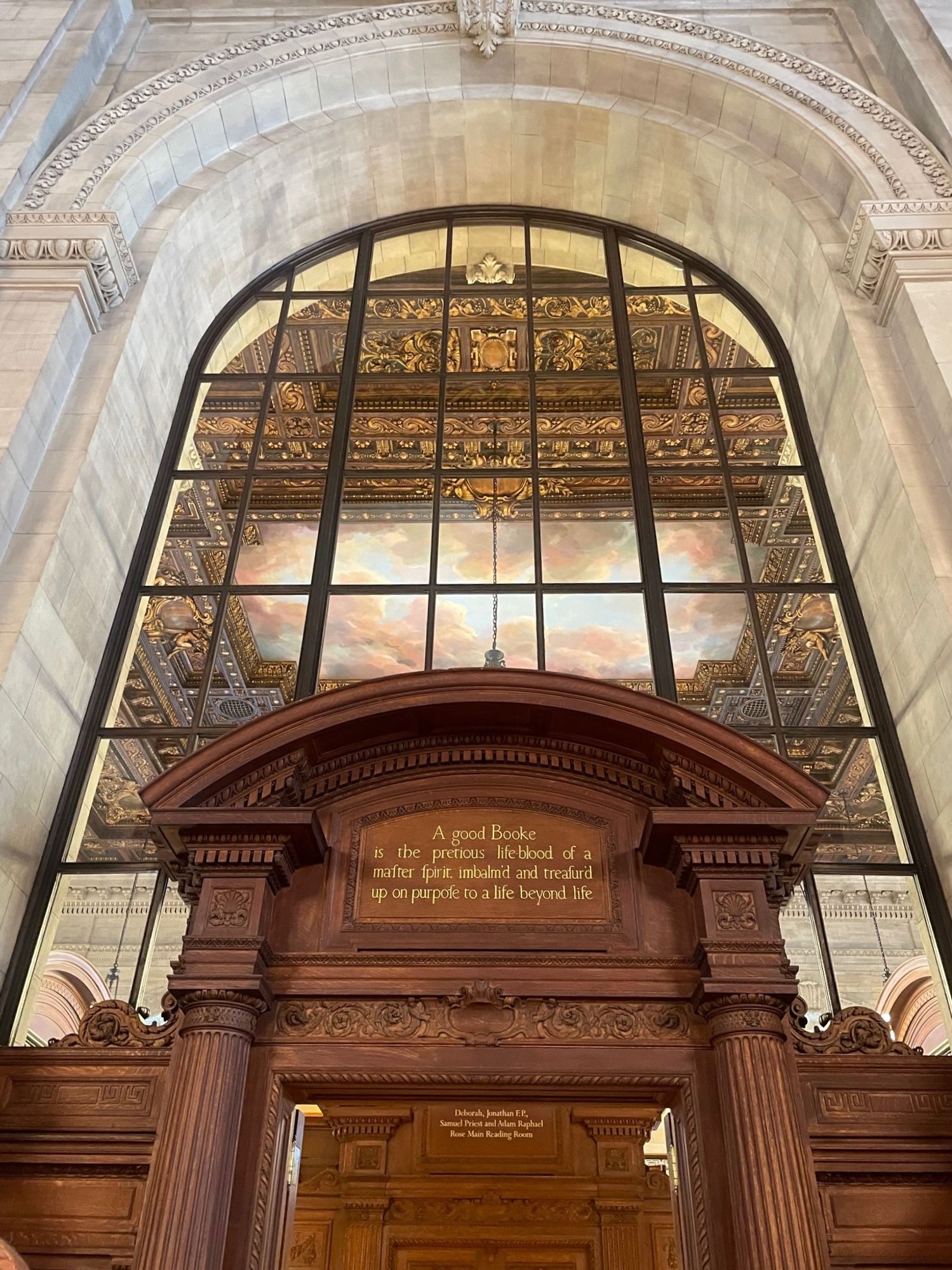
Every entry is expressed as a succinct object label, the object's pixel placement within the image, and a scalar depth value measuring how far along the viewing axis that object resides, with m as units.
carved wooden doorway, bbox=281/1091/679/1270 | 8.24
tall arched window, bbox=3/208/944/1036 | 5.87
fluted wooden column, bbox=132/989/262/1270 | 4.05
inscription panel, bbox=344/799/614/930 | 5.04
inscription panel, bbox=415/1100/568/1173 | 8.30
